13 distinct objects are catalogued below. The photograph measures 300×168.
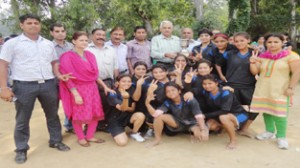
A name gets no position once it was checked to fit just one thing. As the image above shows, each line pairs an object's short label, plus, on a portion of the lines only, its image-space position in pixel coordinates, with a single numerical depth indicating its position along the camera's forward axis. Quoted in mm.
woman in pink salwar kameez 3434
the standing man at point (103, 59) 3961
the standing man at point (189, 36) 4829
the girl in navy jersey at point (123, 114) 3646
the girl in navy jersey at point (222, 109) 3484
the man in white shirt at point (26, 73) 3032
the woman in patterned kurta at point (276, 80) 3326
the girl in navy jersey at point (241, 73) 3658
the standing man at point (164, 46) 4539
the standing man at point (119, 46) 4324
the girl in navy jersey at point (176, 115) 3498
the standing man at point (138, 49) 4500
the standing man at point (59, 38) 3854
